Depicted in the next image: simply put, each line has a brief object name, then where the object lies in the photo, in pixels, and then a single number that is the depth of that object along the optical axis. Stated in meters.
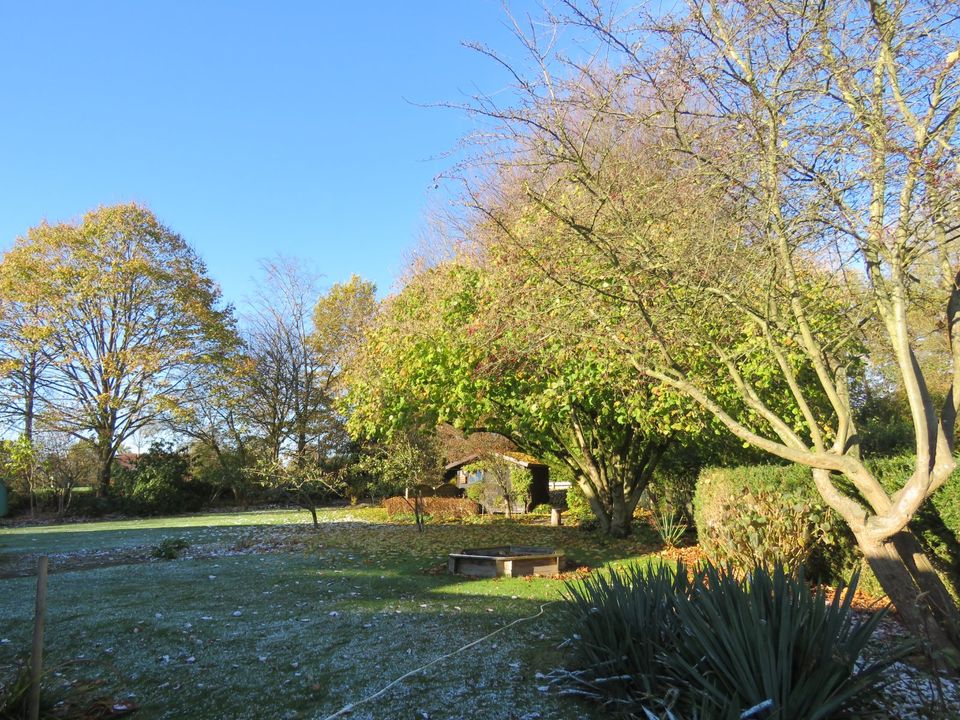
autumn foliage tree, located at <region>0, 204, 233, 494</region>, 29.45
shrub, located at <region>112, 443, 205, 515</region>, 30.02
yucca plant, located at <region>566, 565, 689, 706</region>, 4.01
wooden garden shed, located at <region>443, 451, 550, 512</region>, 26.27
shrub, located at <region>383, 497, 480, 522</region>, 23.05
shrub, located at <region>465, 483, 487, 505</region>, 26.52
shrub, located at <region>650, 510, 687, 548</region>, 12.67
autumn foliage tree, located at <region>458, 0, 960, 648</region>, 4.98
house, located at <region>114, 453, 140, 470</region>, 31.96
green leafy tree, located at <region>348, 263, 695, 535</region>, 8.85
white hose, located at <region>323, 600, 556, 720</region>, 4.05
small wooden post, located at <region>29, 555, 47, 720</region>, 3.54
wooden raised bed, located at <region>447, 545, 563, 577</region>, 9.50
